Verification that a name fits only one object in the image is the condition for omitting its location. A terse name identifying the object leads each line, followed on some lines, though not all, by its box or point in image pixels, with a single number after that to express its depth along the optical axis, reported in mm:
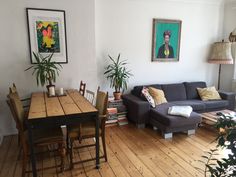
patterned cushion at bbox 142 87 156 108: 3760
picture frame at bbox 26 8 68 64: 3279
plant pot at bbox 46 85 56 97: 3077
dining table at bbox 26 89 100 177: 2064
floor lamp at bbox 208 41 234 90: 4484
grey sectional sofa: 3270
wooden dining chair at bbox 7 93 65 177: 2121
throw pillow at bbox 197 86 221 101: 4320
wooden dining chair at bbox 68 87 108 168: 2365
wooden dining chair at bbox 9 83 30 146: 3146
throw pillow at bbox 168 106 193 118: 3259
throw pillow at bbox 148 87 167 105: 3947
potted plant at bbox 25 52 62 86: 3182
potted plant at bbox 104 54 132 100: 3911
